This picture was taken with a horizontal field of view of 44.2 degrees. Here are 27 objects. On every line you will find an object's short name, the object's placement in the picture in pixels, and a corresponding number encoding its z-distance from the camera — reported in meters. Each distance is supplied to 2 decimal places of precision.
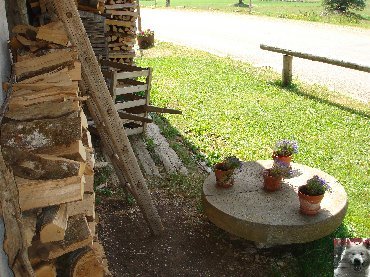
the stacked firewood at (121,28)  10.07
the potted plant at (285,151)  5.77
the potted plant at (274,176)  5.21
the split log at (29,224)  2.07
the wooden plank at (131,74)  7.70
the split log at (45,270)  2.29
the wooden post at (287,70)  11.88
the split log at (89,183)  3.03
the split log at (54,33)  3.66
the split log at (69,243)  2.27
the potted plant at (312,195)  4.75
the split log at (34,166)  2.16
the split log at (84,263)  2.46
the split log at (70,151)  2.32
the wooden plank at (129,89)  7.67
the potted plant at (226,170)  5.32
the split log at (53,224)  2.09
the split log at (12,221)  1.98
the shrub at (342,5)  28.06
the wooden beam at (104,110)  3.92
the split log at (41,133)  2.29
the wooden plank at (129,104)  7.69
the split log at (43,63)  3.16
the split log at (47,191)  2.10
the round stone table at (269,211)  4.70
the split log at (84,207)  2.48
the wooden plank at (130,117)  6.73
